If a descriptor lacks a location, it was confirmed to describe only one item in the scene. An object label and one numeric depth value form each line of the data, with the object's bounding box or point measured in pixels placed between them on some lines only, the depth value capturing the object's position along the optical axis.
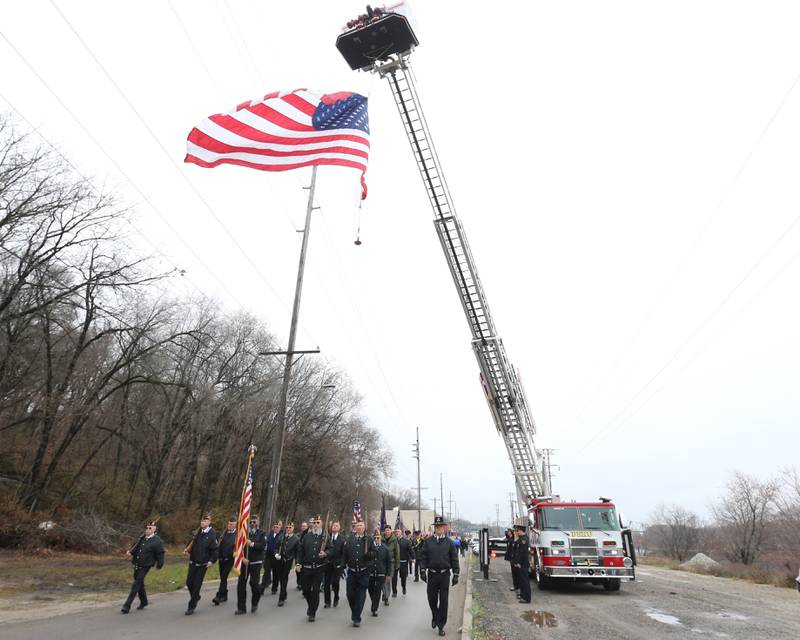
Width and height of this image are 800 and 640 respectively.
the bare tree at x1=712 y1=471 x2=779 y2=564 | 47.81
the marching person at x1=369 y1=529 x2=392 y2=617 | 10.42
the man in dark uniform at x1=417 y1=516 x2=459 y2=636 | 8.65
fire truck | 12.68
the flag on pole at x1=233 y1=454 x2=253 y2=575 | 10.95
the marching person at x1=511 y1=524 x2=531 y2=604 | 13.00
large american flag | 11.77
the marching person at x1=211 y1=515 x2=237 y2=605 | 10.60
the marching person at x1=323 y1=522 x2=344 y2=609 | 10.39
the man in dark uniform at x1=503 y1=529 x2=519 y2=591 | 18.84
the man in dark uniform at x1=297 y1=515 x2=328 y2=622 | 9.35
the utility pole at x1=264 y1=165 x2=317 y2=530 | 16.01
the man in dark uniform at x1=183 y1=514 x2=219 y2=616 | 9.49
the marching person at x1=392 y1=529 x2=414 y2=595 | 15.09
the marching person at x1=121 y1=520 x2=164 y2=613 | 9.16
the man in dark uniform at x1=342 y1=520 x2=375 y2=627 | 9.07
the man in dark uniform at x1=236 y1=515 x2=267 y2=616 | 9.65
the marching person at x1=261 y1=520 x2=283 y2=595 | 12.75
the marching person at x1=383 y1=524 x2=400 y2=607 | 13.12
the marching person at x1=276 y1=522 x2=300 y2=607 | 11.23
